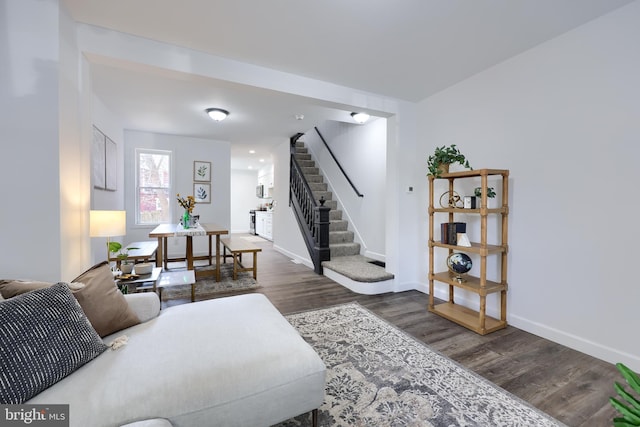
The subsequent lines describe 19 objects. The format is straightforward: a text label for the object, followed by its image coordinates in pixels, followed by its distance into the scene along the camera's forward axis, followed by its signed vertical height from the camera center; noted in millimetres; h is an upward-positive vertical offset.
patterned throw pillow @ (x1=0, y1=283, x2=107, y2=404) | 913 -523
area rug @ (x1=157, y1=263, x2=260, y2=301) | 3342 -1073
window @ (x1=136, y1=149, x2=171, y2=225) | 5367 +496
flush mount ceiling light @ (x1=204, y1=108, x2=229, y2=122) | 3855 +1437
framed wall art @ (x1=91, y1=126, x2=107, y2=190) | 3500 +708
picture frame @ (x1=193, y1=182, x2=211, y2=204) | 5793 +401
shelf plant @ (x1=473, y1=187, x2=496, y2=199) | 2516 +180
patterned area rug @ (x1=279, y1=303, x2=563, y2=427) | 1437 -1133
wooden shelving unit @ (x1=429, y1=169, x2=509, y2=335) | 2408 -578
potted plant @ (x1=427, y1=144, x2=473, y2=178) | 2725 +537
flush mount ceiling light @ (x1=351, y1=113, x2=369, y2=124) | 4030 +1461
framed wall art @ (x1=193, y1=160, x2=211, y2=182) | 5762 +867
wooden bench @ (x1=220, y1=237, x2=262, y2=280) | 3863 -576
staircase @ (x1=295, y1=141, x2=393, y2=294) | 3521 -688
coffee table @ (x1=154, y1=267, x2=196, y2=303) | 2490 -694
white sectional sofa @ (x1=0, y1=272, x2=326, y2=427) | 968 -691
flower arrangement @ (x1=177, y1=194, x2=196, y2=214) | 4012 +94
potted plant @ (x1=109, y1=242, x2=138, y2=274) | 2357 -456
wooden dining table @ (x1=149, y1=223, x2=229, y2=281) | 3832 -612
